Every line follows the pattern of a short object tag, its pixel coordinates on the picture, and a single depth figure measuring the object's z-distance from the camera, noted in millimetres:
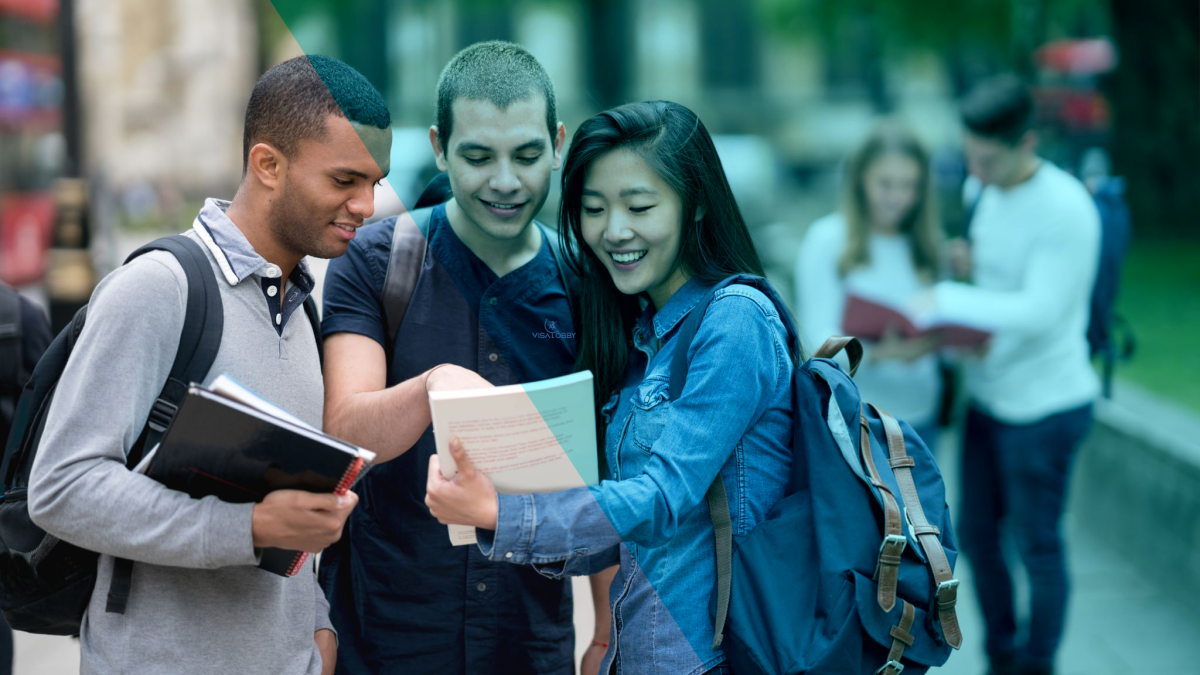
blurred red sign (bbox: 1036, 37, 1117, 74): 18156
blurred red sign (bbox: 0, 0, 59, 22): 12805
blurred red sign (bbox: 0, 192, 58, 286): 13328
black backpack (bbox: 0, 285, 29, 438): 2824
